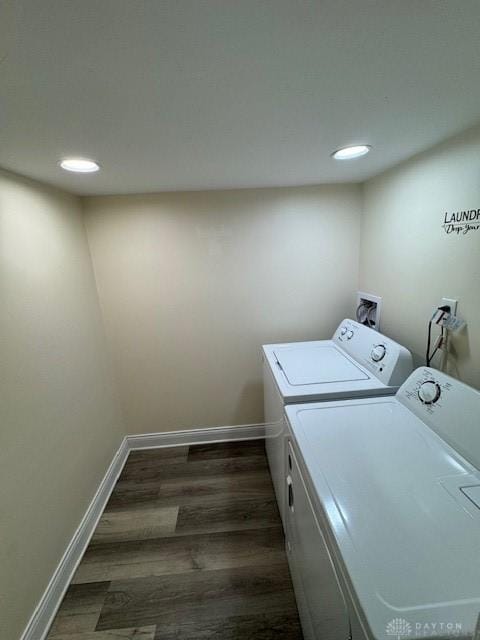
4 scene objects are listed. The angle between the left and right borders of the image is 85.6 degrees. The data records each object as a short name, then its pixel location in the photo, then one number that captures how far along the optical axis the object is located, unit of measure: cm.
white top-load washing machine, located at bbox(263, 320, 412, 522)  128
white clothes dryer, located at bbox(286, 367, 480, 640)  53
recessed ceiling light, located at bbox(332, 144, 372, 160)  117
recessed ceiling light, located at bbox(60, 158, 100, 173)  114
